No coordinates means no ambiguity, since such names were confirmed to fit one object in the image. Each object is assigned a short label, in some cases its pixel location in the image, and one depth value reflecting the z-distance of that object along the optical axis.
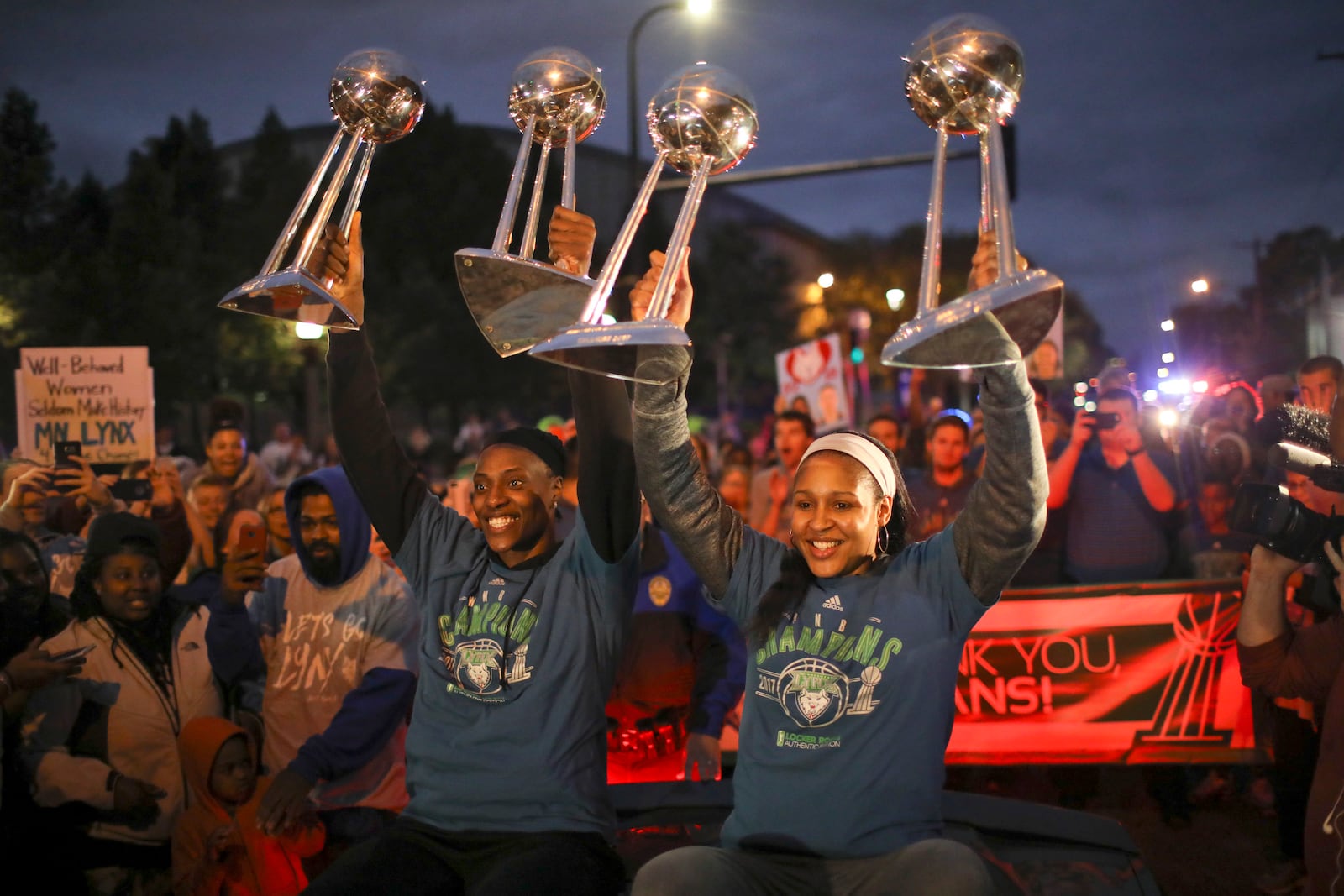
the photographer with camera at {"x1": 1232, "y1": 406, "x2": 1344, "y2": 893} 3.28
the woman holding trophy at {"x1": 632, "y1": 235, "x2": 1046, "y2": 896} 2.52
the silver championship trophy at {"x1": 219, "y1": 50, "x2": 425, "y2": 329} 2.91
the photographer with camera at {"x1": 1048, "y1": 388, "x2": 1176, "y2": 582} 6.34
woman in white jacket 4.26
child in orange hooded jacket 3.94
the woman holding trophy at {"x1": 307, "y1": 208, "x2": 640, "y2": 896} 2.90
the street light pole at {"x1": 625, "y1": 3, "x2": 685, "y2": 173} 13.33
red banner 5.64
